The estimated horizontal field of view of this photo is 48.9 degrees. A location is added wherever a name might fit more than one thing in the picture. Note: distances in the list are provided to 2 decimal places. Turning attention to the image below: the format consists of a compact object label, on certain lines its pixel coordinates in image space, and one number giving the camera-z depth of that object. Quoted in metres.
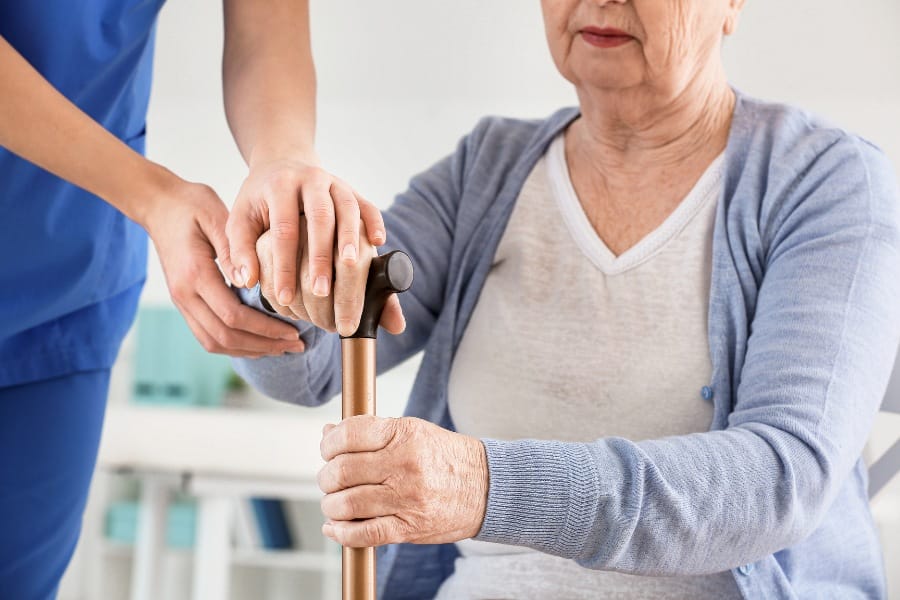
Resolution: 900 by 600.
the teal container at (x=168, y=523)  3.04
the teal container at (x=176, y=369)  3.04
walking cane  0.77
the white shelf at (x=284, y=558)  3.00
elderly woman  0.83
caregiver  0.91
